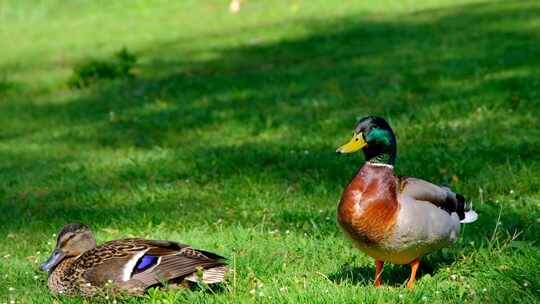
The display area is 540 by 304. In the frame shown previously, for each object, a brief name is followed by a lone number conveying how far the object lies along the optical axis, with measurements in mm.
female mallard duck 12141
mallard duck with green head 11797
